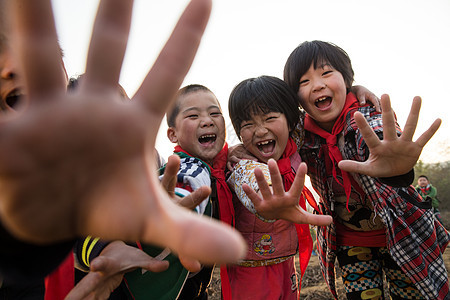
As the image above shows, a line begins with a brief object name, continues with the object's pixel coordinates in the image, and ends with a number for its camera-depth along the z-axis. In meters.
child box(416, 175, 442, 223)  7.64
